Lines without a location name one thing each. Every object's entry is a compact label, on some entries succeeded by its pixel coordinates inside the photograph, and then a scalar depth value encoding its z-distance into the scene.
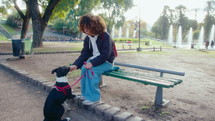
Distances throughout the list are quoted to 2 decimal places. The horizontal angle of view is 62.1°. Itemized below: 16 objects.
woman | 2.87
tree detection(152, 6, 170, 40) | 59.03
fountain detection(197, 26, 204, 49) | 50.72
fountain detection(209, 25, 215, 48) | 46.33
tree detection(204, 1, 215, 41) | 49.16
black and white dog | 2.38
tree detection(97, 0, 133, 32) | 41.01
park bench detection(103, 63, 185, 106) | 2.65
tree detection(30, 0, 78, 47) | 13.30
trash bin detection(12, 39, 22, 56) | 7.62
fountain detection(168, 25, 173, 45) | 56.83
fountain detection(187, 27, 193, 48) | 54.23
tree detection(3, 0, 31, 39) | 18.23
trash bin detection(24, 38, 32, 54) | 8.20
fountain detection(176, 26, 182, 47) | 56.64
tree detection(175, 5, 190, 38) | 57.44
